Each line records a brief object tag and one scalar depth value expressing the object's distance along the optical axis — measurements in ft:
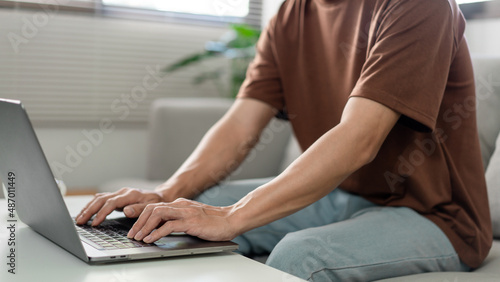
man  2.71
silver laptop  1.93
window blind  8.86
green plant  9.12
